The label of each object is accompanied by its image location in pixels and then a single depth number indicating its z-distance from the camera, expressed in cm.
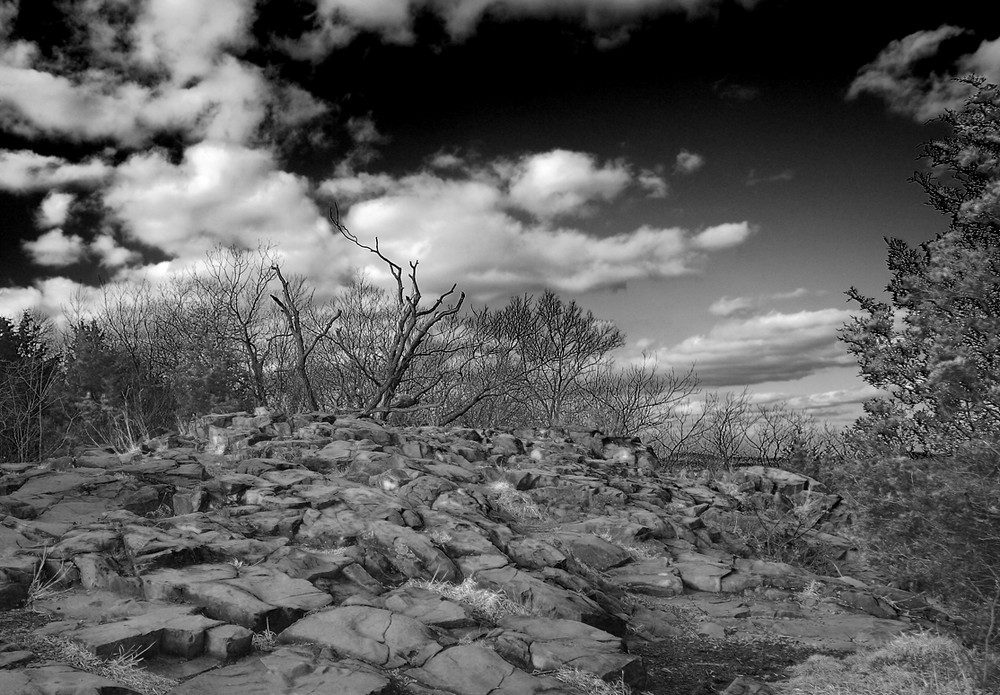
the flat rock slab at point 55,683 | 365
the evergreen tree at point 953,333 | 672
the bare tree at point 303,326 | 1829
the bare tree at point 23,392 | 2067
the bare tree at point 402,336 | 1898
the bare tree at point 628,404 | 2711
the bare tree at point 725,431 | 2469
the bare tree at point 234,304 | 2708
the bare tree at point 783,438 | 1990
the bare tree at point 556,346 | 3041
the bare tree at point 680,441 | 2510
